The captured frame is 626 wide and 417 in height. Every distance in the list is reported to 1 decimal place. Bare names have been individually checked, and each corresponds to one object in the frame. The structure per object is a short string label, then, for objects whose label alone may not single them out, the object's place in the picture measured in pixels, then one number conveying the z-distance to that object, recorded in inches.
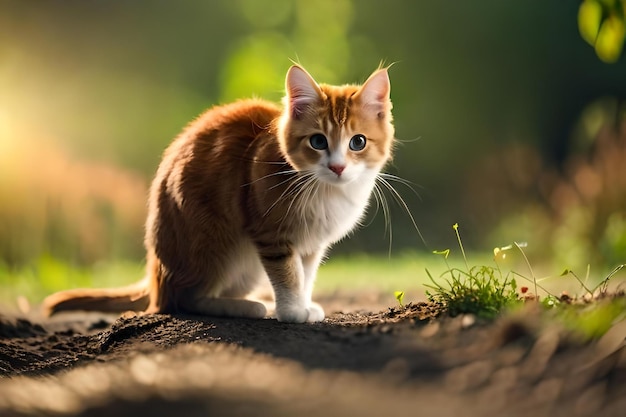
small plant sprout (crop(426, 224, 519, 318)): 95.0
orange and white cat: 106.1
